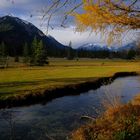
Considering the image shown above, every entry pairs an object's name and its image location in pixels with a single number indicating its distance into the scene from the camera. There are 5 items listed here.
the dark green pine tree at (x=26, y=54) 45.30
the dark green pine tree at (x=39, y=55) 43.70
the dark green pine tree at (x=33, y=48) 44.70
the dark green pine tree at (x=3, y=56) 43.47
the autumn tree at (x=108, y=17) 5.08
